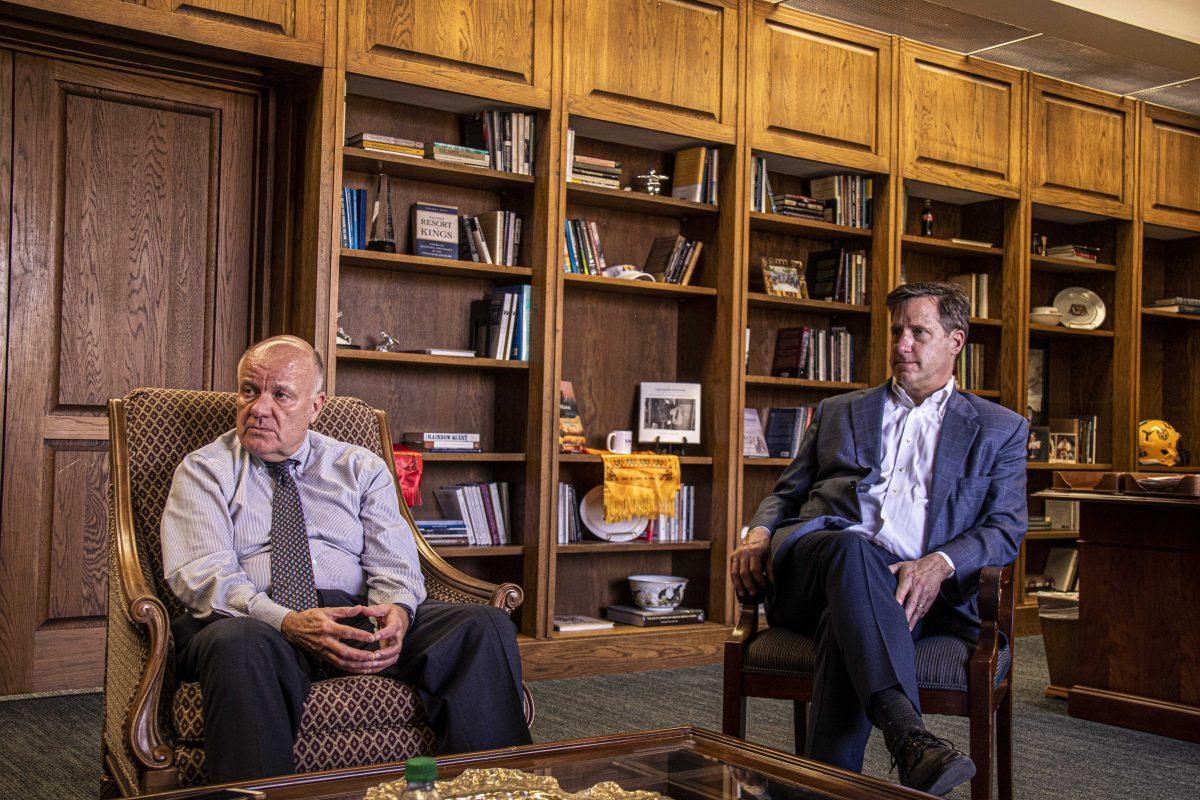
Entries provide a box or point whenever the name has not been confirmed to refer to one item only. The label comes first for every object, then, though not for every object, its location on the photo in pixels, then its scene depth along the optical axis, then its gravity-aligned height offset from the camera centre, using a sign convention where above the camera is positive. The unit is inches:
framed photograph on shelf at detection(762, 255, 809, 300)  197.0 +24.7
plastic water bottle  50.4 -15.5
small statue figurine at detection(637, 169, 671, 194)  187.0 +38.2
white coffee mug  182.7 -3.6
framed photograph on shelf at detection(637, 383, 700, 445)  187.8 +1.5
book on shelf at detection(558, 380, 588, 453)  174.2 -1.0
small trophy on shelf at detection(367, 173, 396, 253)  161.8 +25.9
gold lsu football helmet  236.1 -3.0
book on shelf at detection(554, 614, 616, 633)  172.6 -30.8
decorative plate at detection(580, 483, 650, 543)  178.9 -15.4
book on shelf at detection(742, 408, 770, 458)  195.0 -2.7
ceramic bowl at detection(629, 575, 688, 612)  182.5 -26.9
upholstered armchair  78.2 -17.9
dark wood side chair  94.6 -21.1
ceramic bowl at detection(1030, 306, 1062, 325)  226.7 +21.8
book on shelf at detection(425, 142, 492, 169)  164.7 +37.4
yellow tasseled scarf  174.6 -10.0
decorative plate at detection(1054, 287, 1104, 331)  237.5 +24.8
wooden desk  139.8 -22.9
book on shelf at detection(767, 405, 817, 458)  197.2 -1.1
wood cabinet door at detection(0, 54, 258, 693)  146.0 +15.2
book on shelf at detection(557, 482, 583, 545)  176.4 -15.0
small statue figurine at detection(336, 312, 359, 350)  161.9 +10.3
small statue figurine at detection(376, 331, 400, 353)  166.2 +10.1
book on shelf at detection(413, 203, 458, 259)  165.8 +26.5
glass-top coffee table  61.9 -20.1
